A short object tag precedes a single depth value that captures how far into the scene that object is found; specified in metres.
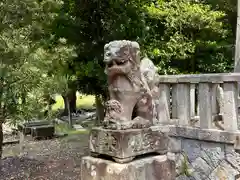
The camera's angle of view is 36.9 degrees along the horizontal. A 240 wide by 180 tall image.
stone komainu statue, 3.65
